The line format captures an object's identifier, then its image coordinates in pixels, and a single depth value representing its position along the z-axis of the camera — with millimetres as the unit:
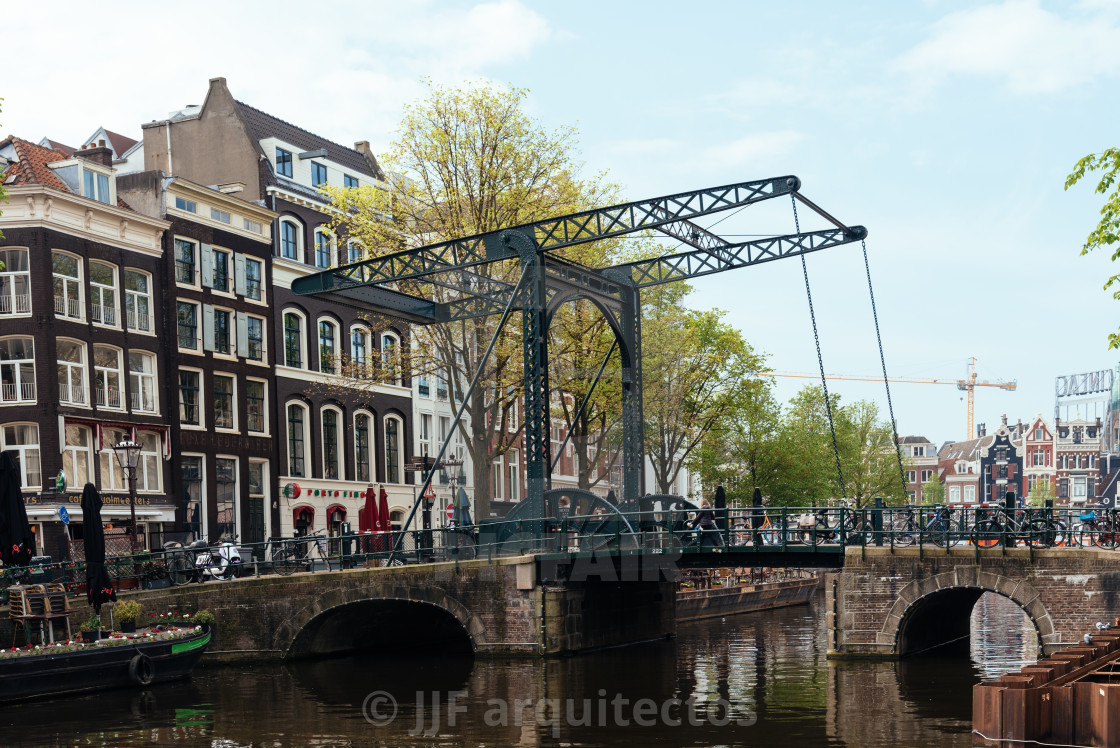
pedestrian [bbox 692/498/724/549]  27275
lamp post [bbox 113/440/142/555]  28625
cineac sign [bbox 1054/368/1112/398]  143662
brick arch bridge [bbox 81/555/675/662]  26938
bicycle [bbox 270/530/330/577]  28292
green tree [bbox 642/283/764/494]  41250
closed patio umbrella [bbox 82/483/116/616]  25703
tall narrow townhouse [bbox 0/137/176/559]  34906
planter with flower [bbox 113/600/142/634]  26812
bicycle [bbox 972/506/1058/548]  24891
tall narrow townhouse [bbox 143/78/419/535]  44719
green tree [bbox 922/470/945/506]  111250
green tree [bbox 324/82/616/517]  33688
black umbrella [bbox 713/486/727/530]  33062
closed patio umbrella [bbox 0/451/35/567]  25203
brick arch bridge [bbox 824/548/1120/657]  23875
